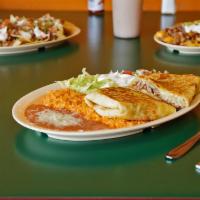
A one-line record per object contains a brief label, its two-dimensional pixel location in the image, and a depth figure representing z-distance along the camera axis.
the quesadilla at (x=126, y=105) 1.34
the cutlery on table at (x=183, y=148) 1.31
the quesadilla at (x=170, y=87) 1.41
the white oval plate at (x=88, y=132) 1.32
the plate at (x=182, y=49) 1.91
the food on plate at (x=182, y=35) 1.95
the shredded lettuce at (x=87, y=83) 1.45
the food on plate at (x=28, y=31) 1.94
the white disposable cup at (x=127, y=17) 2.06
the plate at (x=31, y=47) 1.91
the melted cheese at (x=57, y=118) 1.36
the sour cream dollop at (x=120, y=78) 1.46
